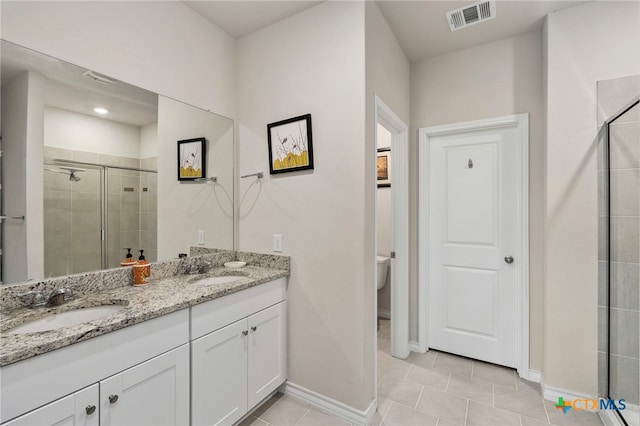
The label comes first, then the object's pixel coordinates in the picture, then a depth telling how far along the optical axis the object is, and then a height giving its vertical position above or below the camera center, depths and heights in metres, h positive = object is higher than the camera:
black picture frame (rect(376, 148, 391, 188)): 3.52 +0.54
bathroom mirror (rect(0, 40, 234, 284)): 1.34 +0.22
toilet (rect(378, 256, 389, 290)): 3.23 -0.64
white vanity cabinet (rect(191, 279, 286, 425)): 1.47 -0.80
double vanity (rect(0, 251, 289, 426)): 0.96 -0.57
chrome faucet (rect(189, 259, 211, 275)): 2.03 -0.39
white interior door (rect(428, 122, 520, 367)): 2.41 -0.27
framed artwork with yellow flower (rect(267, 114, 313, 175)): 1.96 +0.47
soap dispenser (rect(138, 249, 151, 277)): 1.71 -0.30
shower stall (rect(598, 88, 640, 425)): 1.67 -0.30
